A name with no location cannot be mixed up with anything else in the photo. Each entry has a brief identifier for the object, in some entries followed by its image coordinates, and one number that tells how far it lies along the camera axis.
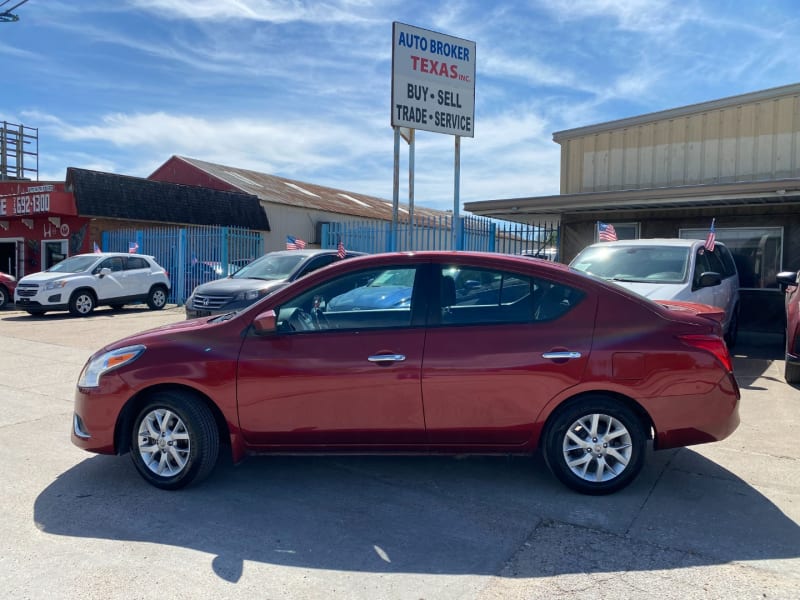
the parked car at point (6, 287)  17.89
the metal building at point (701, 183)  11.15
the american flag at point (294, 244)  17.11
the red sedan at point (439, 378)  4.10
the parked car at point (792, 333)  7.21
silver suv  7.85
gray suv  10.50
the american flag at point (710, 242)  9.13
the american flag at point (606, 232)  11.31
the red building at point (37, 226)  21.03
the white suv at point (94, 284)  15.32
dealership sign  12.38
